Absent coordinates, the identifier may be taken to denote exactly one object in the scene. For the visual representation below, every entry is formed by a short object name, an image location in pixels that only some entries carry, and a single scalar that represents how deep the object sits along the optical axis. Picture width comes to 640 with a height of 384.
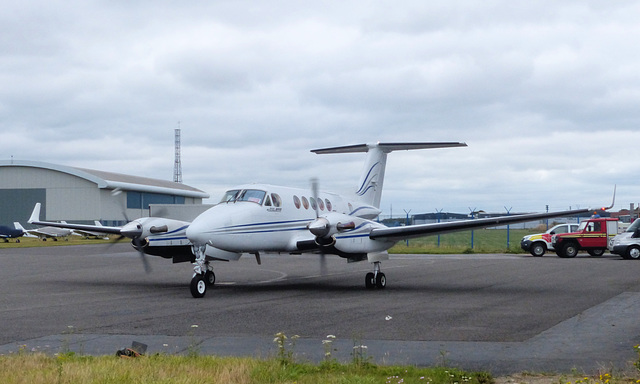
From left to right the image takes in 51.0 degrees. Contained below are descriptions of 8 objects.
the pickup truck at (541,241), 37.97
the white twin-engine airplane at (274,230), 17.48
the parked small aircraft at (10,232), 61.50
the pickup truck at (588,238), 36.78
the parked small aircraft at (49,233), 67.31
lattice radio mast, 105.06
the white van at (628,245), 34.00
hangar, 75.69
